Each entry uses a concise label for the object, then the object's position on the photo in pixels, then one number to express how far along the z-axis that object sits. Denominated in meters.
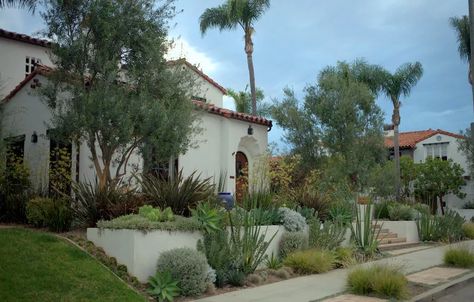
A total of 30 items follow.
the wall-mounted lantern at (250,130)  20.33
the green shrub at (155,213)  9.77
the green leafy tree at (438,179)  34.89
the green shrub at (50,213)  10.96
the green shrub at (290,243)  12.42
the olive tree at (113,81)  11.62
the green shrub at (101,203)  10.71
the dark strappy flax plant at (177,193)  11.17
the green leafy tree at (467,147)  32.72
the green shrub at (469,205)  35.96
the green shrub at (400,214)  20.12
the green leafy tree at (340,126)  21.59
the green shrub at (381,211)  20.50
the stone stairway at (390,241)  16.78
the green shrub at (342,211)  14.20
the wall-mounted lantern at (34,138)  16.11
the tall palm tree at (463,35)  33.59
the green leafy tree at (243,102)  43.38
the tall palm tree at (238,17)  28.86
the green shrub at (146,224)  9.34
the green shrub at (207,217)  10.16
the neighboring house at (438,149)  38.41
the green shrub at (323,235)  12.91
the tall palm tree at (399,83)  30.39
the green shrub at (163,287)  8.48
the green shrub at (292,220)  12.81
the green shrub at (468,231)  20.77
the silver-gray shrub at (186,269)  8.92
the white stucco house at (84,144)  14.75
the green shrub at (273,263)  11.80
